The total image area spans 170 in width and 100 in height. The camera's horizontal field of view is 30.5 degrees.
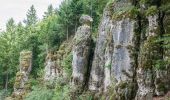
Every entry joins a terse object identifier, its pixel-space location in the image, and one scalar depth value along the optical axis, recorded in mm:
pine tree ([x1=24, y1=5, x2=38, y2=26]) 89750
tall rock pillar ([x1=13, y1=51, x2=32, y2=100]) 46427
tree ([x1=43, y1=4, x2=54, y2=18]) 89600
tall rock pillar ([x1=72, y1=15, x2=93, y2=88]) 32050
